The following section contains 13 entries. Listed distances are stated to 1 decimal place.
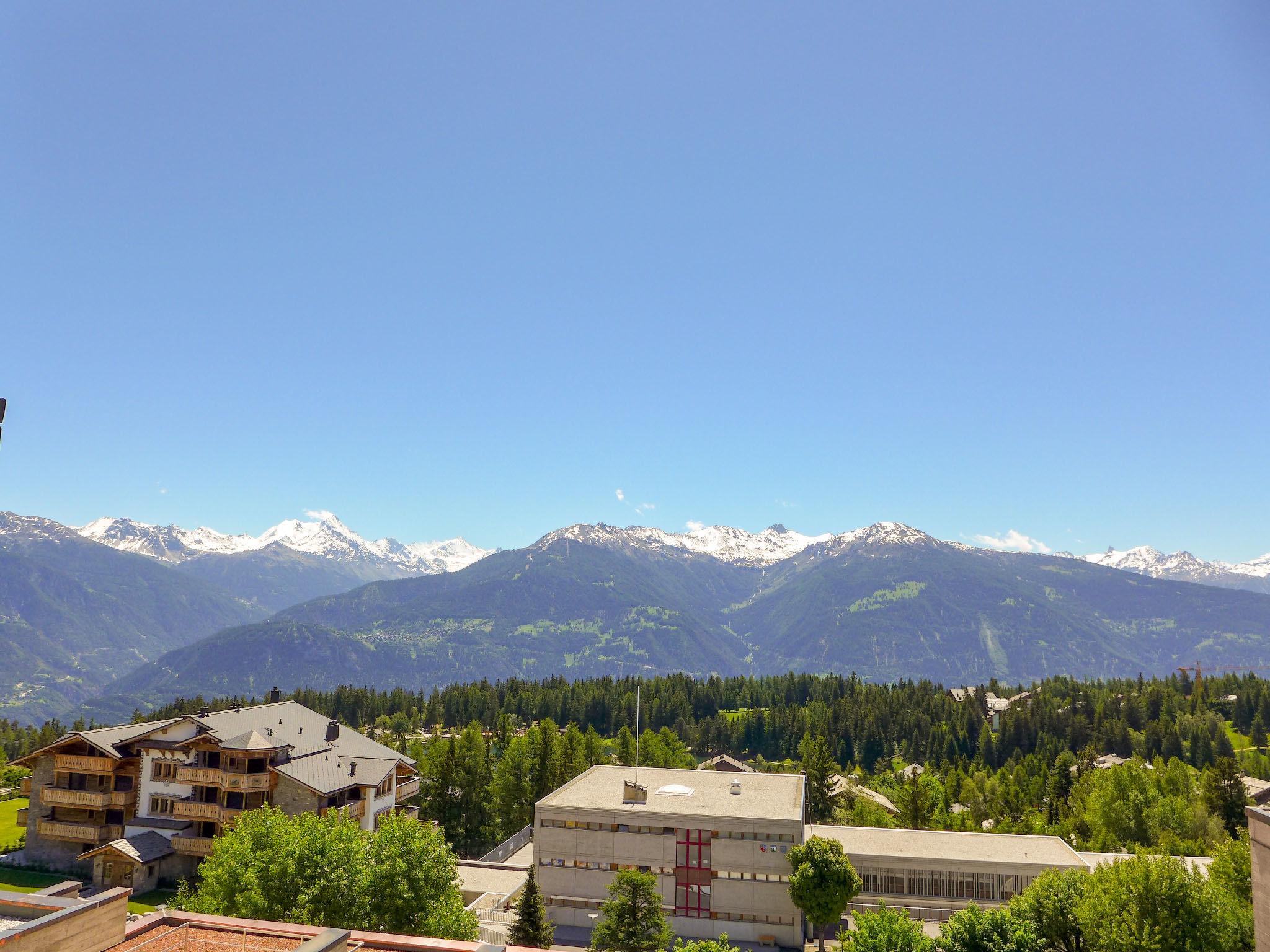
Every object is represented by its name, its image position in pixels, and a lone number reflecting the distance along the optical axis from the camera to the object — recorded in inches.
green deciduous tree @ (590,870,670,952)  1978.3
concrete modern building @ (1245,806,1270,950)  1059.3
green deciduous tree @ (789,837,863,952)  2153.1
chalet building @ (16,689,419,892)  2657.5
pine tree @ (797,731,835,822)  4008.4
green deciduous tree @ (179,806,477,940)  1584.6
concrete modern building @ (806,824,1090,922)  2460.6
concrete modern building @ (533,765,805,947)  2332.7
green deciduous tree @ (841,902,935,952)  1631.4
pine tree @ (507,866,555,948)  1982.0
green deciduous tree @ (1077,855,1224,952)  1625.2
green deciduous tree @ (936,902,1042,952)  1715.1
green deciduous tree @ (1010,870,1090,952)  1809.8
